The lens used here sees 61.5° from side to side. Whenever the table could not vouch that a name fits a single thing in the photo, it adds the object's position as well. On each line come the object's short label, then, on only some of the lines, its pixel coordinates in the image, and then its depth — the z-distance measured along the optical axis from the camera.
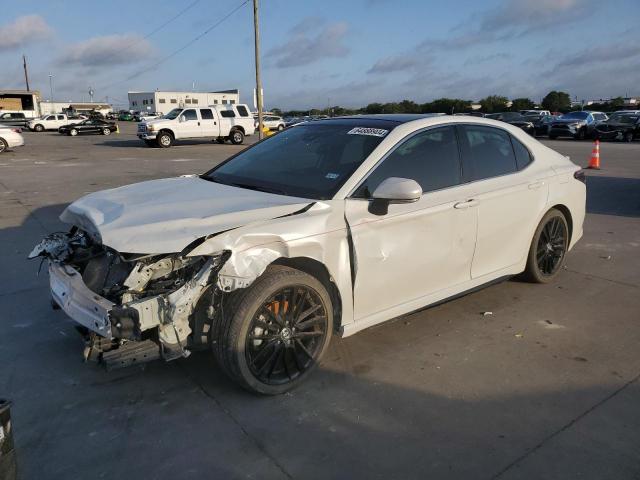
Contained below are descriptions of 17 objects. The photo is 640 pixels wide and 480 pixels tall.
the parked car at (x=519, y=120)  33.09
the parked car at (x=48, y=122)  47.72
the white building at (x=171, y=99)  82.62
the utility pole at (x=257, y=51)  23.47
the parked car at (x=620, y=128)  27.70
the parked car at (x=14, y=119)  49.65
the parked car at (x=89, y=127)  41.31
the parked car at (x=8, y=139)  21.67
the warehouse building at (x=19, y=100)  68.64
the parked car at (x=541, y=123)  32.44
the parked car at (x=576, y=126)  30.20
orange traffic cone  15.16
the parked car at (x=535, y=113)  35.15
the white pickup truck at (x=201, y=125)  26.52
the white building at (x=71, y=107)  92.97
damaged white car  2.95
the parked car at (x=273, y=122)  41.12
